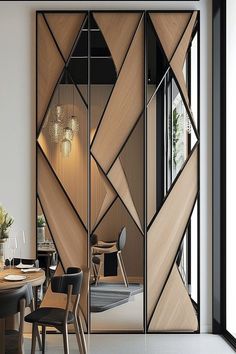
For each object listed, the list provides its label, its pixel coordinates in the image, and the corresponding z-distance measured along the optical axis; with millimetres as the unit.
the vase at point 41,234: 5383
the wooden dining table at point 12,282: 3571
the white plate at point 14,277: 4018
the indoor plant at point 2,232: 4523
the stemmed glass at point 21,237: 4532
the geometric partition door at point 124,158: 5336
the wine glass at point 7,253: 5262
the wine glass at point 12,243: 4383
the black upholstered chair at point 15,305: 3568
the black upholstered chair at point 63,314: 4074
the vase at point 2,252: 4508
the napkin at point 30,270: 4379
